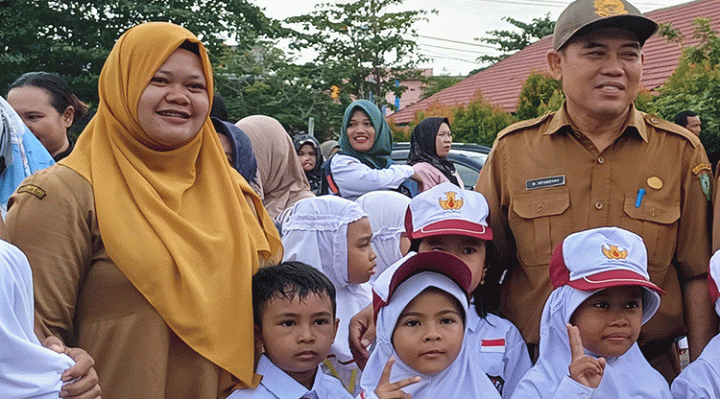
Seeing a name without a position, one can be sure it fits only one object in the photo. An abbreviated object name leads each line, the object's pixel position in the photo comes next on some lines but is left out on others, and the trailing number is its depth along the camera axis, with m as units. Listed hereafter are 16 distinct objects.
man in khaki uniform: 2.86
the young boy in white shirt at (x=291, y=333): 2.73
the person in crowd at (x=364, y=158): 5.99
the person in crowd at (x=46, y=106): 4.38
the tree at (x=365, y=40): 25.11
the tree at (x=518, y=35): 34.69
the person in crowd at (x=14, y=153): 3.58
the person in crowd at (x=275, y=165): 4.78
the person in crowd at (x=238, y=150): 4.03
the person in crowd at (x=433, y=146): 6.72
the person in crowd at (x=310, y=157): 8.13
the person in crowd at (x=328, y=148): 11.07
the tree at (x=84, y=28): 20.91
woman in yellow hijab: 2.34
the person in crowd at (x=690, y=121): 8.77
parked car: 8.80
